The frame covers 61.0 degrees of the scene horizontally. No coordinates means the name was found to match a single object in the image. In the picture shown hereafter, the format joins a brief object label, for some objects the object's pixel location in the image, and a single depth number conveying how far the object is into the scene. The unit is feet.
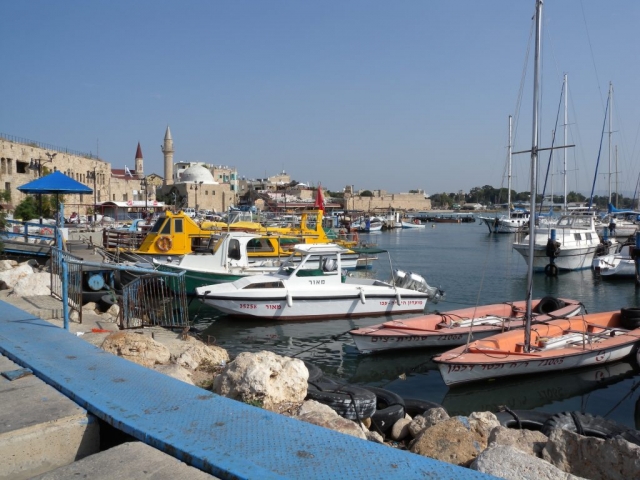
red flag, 106.02
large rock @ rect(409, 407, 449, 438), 24.71
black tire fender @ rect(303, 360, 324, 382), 31.02
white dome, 358.14
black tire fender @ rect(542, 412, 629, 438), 26.48
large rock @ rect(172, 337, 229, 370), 28.86
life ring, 71.20
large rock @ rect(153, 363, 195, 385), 24.20
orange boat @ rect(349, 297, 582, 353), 44.88
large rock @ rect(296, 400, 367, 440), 18.78
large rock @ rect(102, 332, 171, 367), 25.46
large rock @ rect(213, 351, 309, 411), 22.26
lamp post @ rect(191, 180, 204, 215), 297.86
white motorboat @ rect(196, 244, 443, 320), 54.08
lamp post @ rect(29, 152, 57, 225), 165.50
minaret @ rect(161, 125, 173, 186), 379.14
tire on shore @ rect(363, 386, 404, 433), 26.45
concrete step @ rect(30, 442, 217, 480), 11.18
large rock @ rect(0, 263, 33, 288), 44.96
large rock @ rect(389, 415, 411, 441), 25.62
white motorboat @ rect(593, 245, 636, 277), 95.61
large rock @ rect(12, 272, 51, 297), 37.60
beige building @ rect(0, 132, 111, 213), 155.63
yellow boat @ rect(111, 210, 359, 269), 71.10
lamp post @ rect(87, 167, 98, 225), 206.97
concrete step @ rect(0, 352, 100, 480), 12.89
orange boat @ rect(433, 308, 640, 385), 36.86
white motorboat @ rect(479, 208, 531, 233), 235.20
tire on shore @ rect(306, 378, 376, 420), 25.79
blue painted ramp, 11.31
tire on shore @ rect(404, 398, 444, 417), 30.45
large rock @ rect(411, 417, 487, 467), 19.10
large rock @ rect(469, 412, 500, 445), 22.67
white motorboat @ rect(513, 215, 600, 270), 106.11
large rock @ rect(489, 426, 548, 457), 21.06
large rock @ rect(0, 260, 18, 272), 55.71
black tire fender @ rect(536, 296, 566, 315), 53.93
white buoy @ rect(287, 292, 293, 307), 54.19
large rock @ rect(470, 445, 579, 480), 14.03
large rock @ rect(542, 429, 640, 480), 19.08
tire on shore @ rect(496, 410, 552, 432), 28.14
